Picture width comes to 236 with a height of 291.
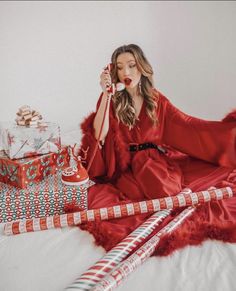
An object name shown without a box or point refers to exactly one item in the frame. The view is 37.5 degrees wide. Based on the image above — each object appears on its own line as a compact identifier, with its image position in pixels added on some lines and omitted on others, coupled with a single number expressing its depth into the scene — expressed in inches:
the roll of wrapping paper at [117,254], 27.4
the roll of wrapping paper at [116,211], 36.1
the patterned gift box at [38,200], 38.9
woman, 44.3
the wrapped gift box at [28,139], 41.4
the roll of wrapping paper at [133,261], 26.9
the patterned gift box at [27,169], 39.9
